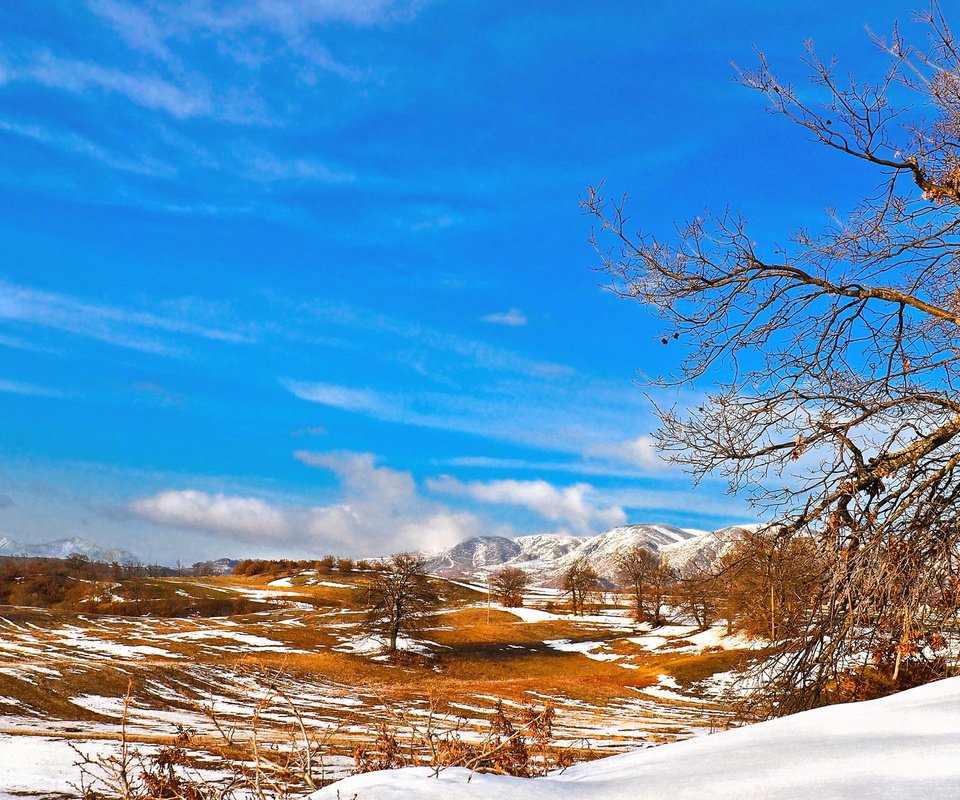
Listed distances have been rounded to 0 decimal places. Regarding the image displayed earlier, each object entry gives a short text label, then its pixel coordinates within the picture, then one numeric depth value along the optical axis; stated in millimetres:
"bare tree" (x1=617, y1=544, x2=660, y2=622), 86125
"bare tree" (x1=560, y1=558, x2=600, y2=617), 99750
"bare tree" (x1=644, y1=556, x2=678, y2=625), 80375
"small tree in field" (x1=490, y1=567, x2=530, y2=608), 108962
